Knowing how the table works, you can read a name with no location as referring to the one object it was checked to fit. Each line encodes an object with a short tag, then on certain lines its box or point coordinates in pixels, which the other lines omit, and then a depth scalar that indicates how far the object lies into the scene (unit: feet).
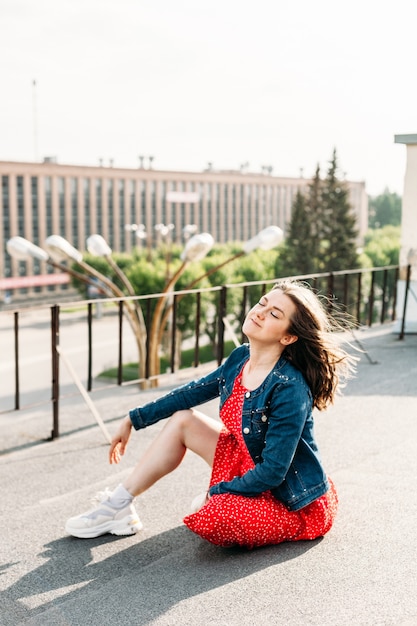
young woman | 9.29
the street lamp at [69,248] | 44.09
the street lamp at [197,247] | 41.22
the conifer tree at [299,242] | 176.24
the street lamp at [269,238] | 30.78
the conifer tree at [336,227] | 182.80
